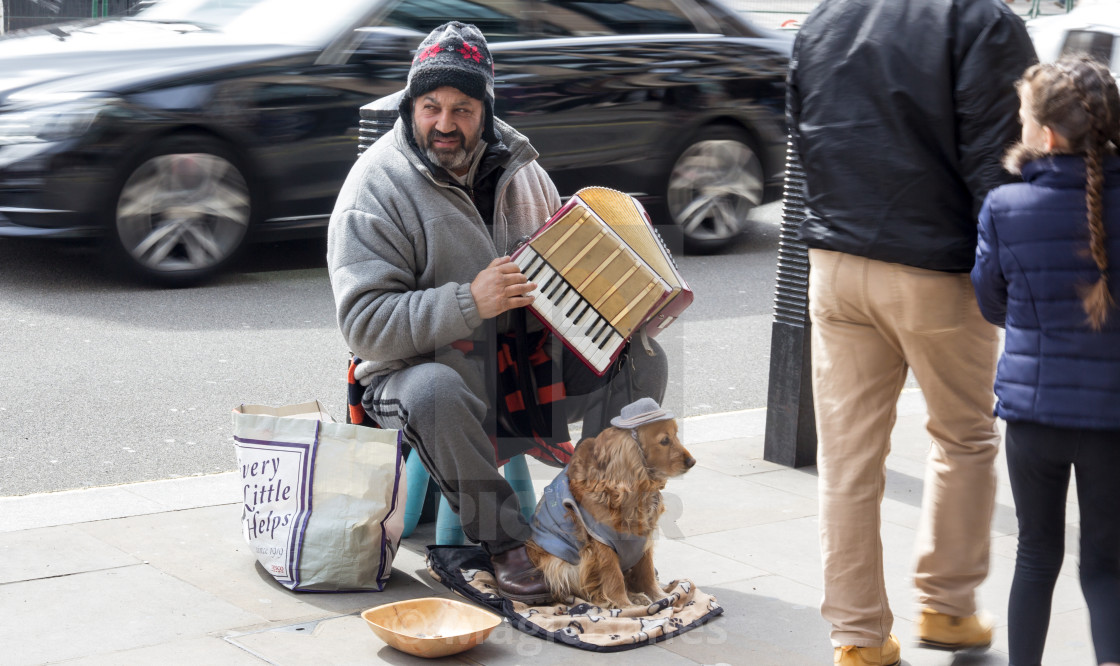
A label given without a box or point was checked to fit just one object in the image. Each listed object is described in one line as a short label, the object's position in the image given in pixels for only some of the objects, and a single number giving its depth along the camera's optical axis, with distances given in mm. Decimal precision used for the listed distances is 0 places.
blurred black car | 6770
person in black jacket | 2834
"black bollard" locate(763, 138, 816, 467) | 4730
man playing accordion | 3469
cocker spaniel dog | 3387
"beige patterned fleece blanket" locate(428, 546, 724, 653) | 3295
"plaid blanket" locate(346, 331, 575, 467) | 3721
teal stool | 3816
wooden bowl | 3123
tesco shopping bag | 3496
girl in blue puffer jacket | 2660
